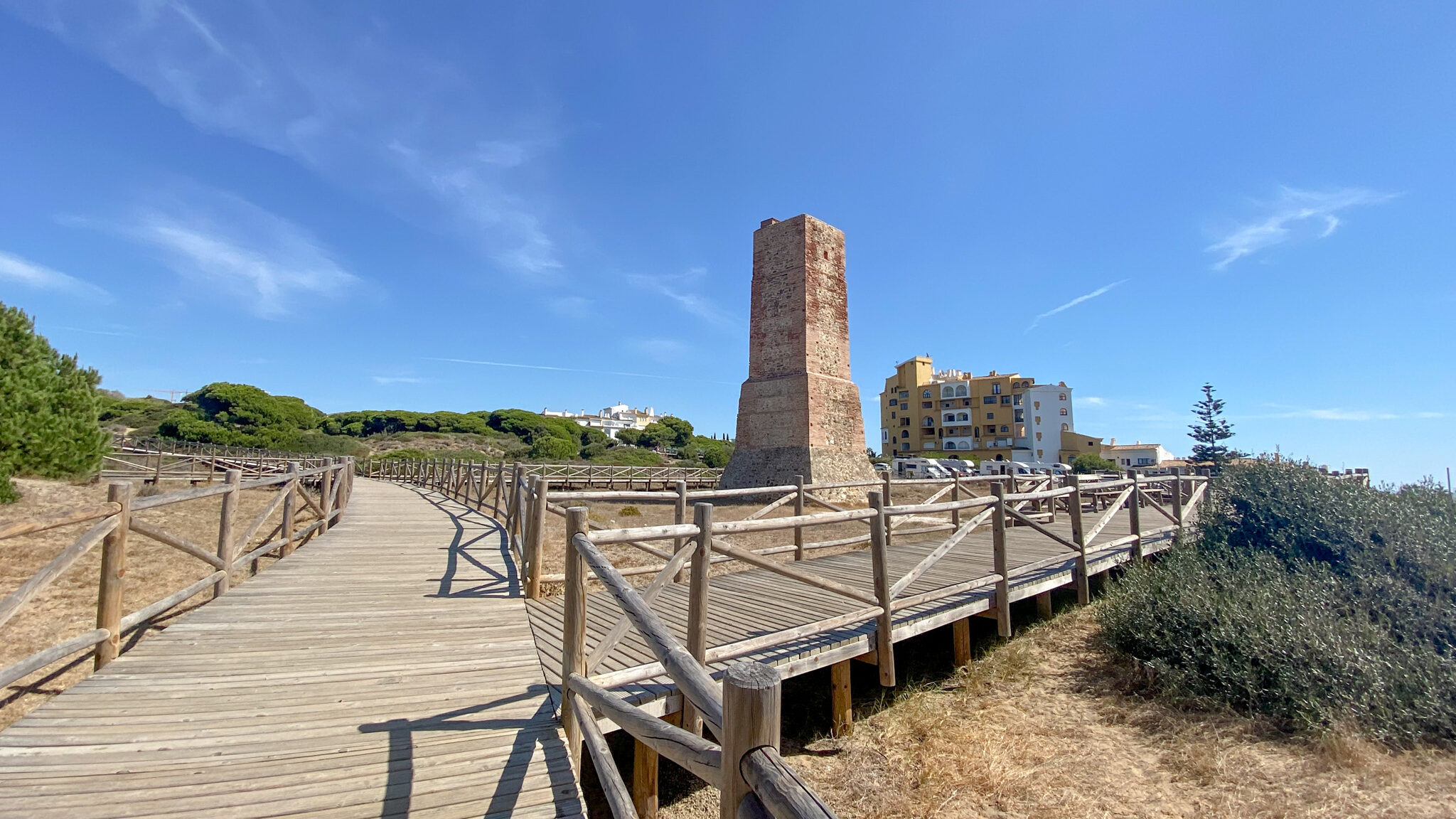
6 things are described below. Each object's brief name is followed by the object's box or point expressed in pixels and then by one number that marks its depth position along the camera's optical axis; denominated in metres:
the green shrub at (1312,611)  4.19
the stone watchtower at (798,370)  19.45
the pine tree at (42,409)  10.85
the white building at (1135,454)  52.76
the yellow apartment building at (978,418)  51.22
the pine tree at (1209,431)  27.75
